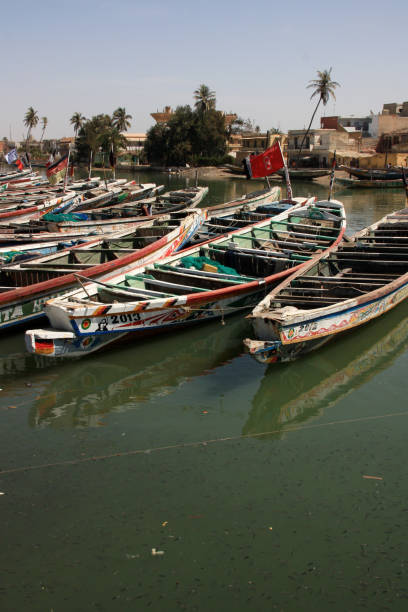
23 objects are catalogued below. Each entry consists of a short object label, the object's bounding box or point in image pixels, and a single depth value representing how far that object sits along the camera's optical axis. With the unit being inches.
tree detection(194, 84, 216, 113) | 2989.7
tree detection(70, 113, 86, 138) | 3395.7
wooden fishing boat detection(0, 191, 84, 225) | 803.3
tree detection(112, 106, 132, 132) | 3415.4
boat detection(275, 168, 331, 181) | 2176.4
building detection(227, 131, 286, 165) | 2864.2
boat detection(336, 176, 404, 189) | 1851.6
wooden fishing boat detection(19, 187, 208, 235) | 684.1
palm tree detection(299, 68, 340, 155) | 2330.2
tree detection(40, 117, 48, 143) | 3648.6
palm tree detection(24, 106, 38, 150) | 3772.1
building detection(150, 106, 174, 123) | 3759.8
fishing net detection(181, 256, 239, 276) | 453.4
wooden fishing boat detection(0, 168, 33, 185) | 1547.5
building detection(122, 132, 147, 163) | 3396.2
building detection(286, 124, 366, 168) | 2498.8
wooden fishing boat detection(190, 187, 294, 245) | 629.9
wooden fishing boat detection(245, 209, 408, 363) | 309.3
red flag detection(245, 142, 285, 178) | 740.0
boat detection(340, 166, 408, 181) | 1898.4
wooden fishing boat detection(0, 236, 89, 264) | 478.0
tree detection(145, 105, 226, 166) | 2874.0
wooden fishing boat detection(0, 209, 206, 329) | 378.3
